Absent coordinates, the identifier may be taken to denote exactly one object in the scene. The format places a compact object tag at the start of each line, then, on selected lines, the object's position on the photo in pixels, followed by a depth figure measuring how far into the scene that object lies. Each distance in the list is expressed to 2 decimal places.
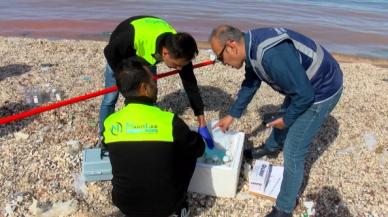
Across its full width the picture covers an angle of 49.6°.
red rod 3.30
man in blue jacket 2.72
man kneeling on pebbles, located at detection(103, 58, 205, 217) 2.60
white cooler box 3.58
